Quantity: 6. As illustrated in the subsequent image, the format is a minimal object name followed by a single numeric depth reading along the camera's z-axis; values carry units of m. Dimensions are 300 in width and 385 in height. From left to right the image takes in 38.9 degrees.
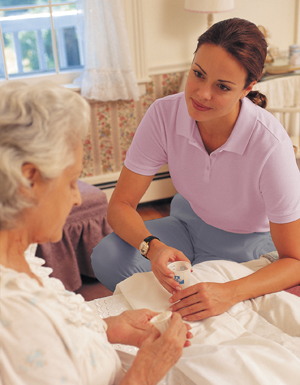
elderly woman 0.73
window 2.95
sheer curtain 2.85
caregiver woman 1.39
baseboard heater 3.37
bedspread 1.01
